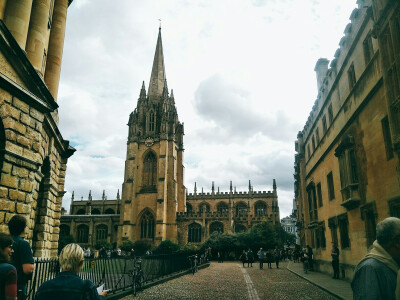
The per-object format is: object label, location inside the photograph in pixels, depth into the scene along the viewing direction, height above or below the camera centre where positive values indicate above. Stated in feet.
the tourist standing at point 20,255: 14.97 -0.99
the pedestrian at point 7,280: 10.95 -1.57
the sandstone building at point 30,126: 25.29 +9.87
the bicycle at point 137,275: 39.60 -5.21
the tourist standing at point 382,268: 9.37 -1.05
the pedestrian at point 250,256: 93.61 -6.53
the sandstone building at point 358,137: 30.60 +12.45
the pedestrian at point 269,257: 86.69 -6.48
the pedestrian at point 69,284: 9.42 -1.48
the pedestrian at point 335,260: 50.65 -4.20
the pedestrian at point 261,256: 83.51 -5.86
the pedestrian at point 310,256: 68.80 -4.80
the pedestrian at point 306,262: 64.70 -5.81
